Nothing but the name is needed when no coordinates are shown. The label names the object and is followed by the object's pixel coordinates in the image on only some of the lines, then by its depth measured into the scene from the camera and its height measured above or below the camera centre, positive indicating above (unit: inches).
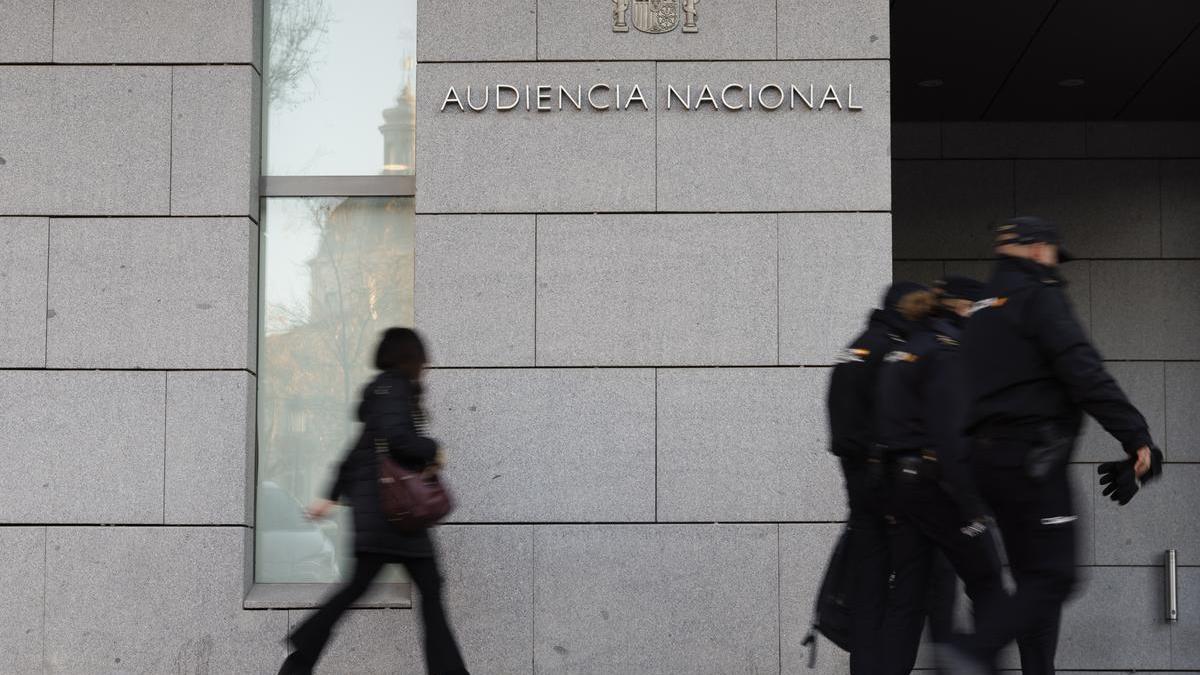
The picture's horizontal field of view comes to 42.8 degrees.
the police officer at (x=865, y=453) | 261.6 -12.2
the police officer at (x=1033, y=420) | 224.4 -5.4
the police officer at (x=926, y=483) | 239.1 -15.9
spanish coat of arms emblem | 344.5 +82.1
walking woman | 278.5 -25.6
